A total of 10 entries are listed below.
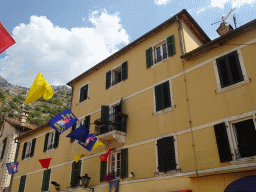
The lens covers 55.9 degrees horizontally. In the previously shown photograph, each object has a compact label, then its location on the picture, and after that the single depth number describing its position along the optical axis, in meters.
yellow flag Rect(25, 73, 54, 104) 10.24
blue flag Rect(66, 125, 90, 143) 12.50
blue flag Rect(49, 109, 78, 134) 12.06
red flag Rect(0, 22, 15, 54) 6.55
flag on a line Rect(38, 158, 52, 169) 15.17
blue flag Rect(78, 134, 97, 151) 12.77
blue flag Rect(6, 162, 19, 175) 18.34
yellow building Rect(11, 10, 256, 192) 9.23
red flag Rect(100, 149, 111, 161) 12.62
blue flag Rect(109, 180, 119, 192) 12.04
